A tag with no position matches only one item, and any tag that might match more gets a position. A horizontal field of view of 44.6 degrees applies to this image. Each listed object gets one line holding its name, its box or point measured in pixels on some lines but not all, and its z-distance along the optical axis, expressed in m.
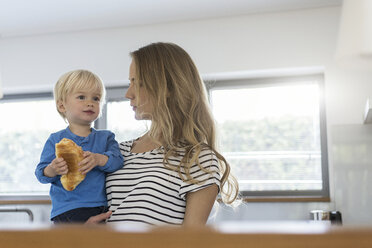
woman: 1.17
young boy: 1.39
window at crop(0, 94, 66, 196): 4.17
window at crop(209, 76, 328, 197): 3.62
